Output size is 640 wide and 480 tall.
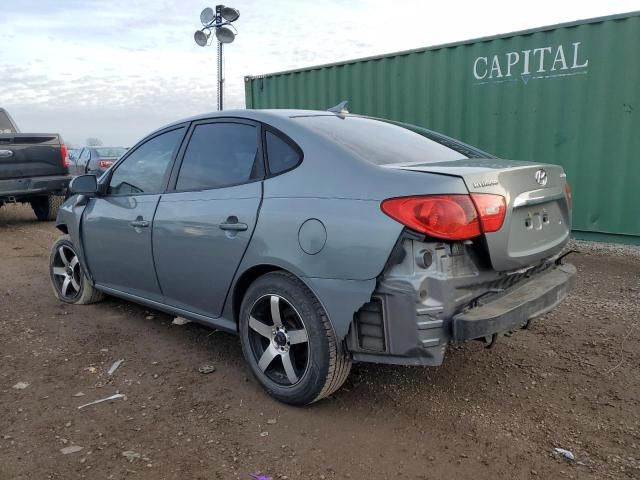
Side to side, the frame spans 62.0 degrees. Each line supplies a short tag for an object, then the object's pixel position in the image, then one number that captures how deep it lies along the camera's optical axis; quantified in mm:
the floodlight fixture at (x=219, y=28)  10789
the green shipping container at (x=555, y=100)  6137
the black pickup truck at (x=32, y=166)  8797
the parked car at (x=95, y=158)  13945
